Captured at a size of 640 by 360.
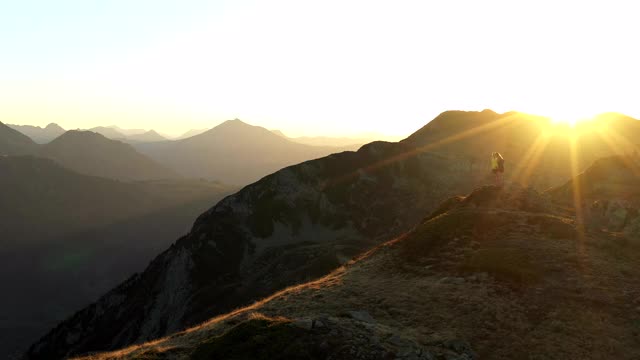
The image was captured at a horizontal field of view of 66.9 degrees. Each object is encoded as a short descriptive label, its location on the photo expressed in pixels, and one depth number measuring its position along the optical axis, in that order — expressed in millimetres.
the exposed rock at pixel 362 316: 24150
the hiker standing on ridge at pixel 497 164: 45812
